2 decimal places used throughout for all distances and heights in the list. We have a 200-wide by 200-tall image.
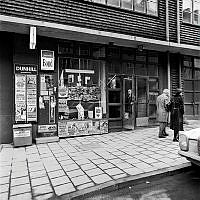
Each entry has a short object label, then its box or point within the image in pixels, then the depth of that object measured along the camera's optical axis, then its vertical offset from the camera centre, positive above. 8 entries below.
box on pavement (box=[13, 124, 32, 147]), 7.46 -1.13
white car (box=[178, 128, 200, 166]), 4.43 -0.93
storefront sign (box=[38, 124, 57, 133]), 8.33 -1.02
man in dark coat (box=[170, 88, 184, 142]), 7.95 -0.46
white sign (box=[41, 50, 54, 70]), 8.48 +1.66
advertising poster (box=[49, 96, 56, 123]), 8.61 -0.32
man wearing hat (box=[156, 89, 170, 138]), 8.30 -0.33
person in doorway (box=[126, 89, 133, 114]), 10.45 +0.03
